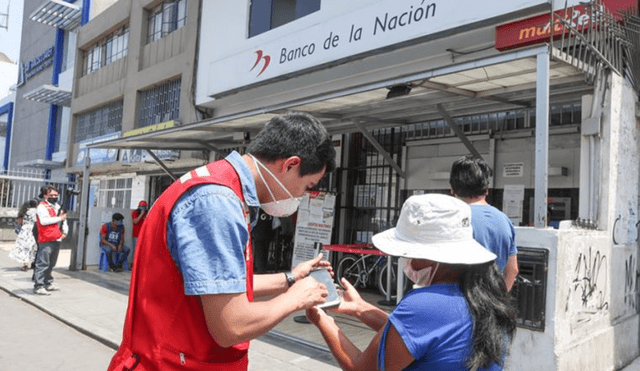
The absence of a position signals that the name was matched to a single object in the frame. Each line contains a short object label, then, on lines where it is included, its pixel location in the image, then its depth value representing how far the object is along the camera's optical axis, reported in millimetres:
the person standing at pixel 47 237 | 8602
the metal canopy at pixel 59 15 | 21625
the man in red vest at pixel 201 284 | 1453
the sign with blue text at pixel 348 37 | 6934
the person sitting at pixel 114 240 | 12062
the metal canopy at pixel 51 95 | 21688
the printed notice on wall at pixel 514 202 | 7727
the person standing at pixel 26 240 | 11789
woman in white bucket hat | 1594
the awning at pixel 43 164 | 22781
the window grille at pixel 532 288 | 4223
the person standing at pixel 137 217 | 12406
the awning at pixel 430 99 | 5023
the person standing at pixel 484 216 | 3348
